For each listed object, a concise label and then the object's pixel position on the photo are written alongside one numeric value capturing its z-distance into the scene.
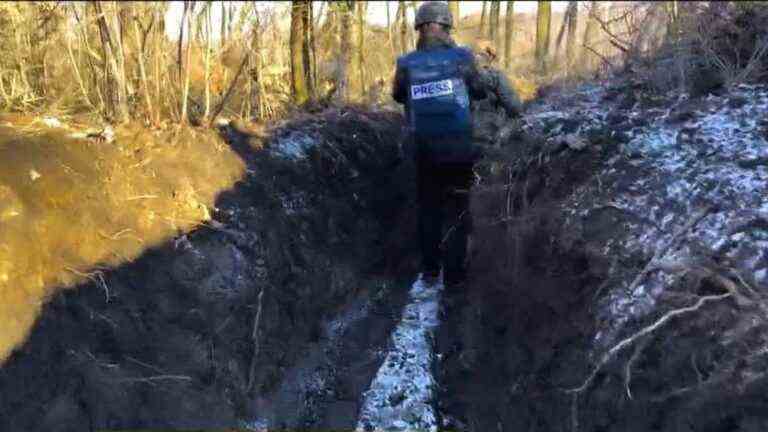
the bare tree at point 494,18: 20.17
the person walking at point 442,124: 5.57
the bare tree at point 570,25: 15.37
